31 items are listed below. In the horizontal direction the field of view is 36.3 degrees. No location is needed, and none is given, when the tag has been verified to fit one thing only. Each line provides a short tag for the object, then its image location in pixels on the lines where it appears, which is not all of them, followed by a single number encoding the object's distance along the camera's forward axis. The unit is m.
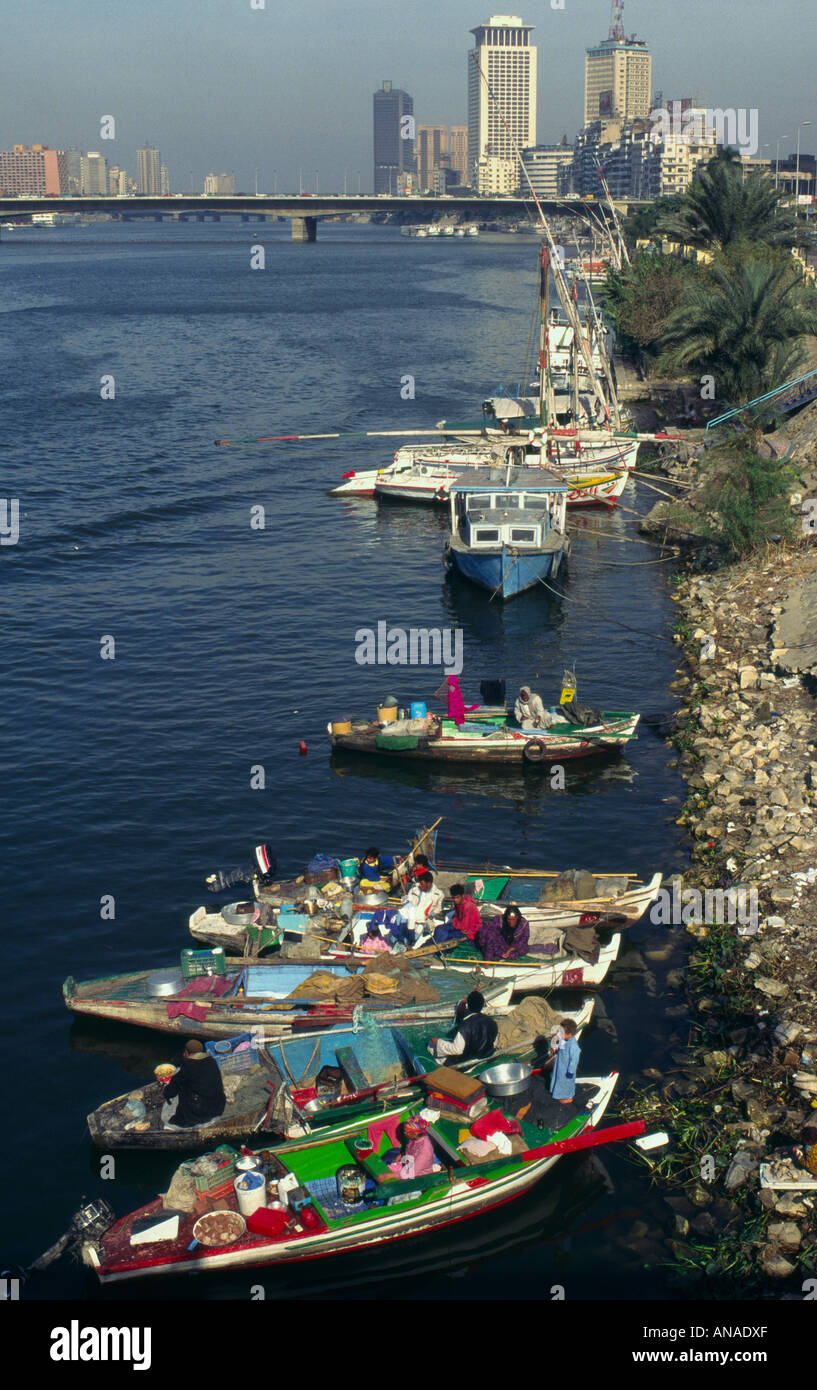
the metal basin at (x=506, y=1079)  17.19
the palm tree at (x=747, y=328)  55.09
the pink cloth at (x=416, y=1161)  16.17
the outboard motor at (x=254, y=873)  23.77
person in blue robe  17.23
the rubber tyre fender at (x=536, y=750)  29.59
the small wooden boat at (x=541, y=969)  20.94
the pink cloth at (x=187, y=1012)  20.00
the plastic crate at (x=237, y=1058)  18.68
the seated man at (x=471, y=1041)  18.09
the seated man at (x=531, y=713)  30.14
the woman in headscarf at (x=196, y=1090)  17.23
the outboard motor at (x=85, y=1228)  15.67
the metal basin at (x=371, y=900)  22.44
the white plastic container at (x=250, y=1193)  15.60
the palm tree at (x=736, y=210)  69.75
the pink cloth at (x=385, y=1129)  16.88
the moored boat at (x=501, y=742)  29.72
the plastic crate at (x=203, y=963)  20.86
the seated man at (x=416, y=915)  21.72
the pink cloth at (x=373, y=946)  21.27
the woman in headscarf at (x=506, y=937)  21.00
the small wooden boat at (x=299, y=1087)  17.48
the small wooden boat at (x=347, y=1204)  15.34
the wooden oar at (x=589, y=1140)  16.41
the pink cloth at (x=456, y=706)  30.73
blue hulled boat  43.12
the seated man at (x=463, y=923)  21.62
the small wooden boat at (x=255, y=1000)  19.70
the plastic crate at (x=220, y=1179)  16.08
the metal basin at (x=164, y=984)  20.31
